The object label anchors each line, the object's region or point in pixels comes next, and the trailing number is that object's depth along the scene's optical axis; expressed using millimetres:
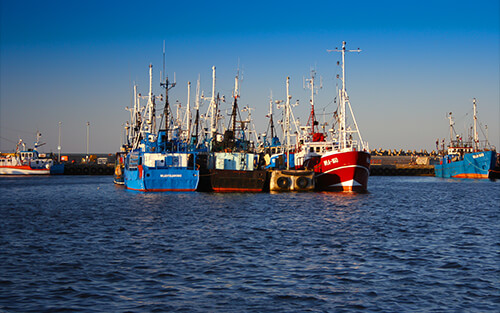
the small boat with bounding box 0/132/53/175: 152375
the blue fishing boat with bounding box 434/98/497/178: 119312
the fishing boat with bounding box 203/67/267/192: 67812
